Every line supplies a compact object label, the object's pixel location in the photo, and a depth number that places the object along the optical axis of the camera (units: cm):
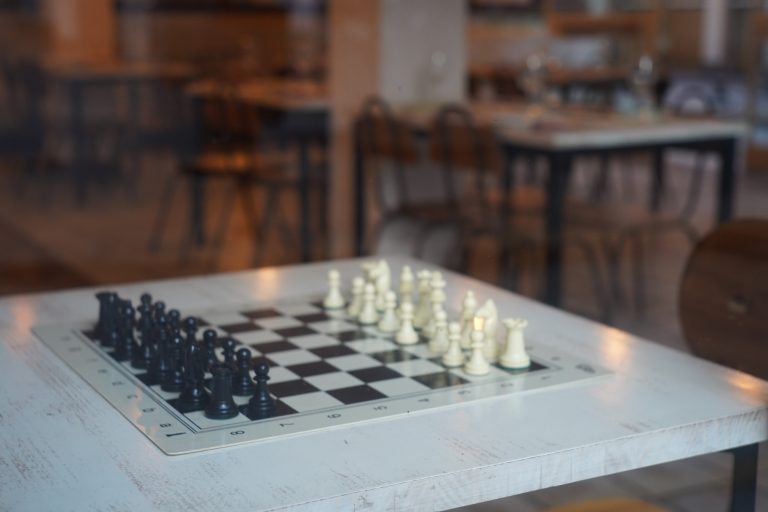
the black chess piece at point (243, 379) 158
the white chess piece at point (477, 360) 165
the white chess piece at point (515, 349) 167
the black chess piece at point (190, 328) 165
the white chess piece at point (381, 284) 190
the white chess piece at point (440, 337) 174
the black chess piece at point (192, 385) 155
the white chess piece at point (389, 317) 183
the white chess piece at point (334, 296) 195
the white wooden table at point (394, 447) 135
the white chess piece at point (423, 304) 186
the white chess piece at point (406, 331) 178
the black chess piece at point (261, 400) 151
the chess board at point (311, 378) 150
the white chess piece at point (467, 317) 175
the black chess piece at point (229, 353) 161
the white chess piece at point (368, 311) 187
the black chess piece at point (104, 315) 177
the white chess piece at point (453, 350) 168
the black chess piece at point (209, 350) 160
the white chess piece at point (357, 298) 190
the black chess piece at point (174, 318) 173
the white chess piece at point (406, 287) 193
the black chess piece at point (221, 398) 151
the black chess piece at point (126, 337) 171
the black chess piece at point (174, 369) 160
